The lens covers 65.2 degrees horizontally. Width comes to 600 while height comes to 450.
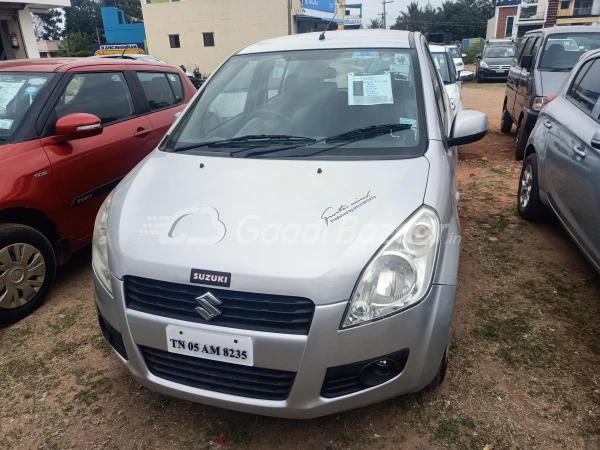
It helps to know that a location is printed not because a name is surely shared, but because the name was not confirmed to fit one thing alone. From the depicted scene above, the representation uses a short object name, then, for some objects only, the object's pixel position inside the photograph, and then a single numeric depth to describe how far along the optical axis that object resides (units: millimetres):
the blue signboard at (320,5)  29531
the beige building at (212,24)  28812
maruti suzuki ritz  1818
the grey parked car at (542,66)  5961
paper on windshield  2723
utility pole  63112
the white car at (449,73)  6920
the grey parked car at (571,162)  2930
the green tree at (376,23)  67038
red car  3094
